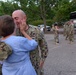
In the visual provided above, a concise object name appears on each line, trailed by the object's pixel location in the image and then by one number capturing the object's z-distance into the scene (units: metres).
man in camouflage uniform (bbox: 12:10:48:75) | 1.32
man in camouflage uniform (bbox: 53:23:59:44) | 7.67
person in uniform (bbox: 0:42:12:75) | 1.11
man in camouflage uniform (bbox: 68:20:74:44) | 7.35
